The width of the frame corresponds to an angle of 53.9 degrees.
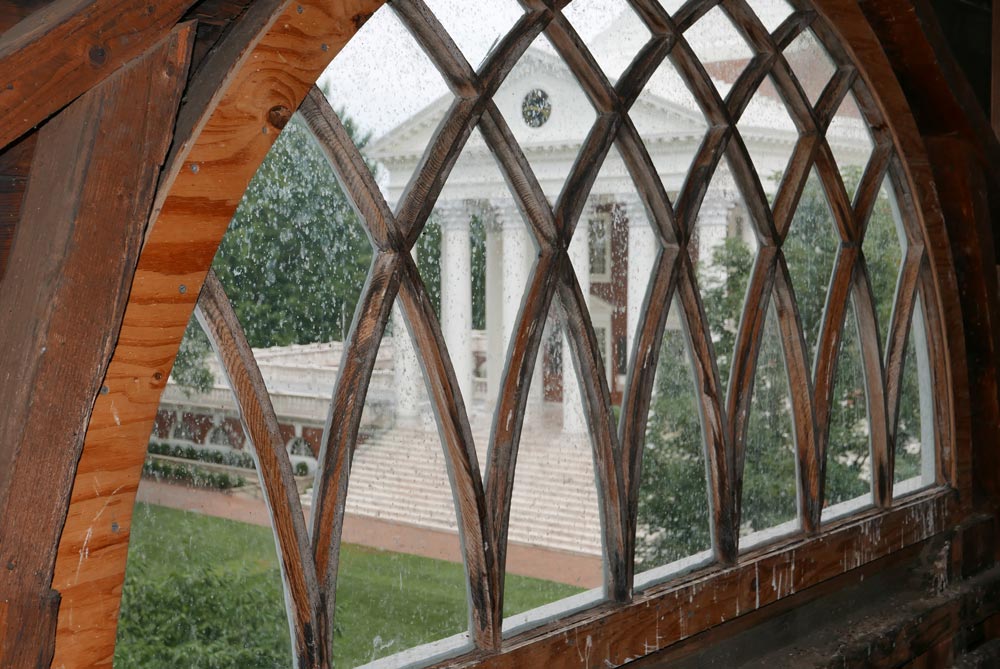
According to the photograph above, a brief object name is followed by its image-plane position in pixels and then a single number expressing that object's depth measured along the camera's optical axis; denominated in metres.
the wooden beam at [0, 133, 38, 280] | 1.10
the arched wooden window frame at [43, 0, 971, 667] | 1.11
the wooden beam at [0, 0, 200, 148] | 0.96
